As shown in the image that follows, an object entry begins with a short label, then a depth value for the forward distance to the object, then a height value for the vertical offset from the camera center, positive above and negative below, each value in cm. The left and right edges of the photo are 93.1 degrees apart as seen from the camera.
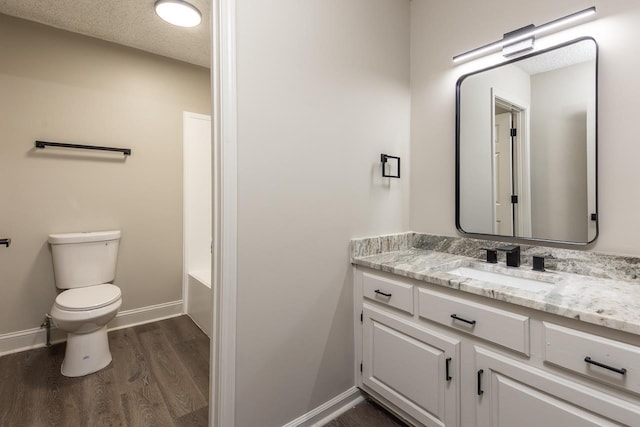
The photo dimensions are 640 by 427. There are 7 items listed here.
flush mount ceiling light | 195 +134
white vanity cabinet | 90 -55
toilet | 188 -54
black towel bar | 217 +52
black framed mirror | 137 +33
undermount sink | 134 -31
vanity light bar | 135 +88
